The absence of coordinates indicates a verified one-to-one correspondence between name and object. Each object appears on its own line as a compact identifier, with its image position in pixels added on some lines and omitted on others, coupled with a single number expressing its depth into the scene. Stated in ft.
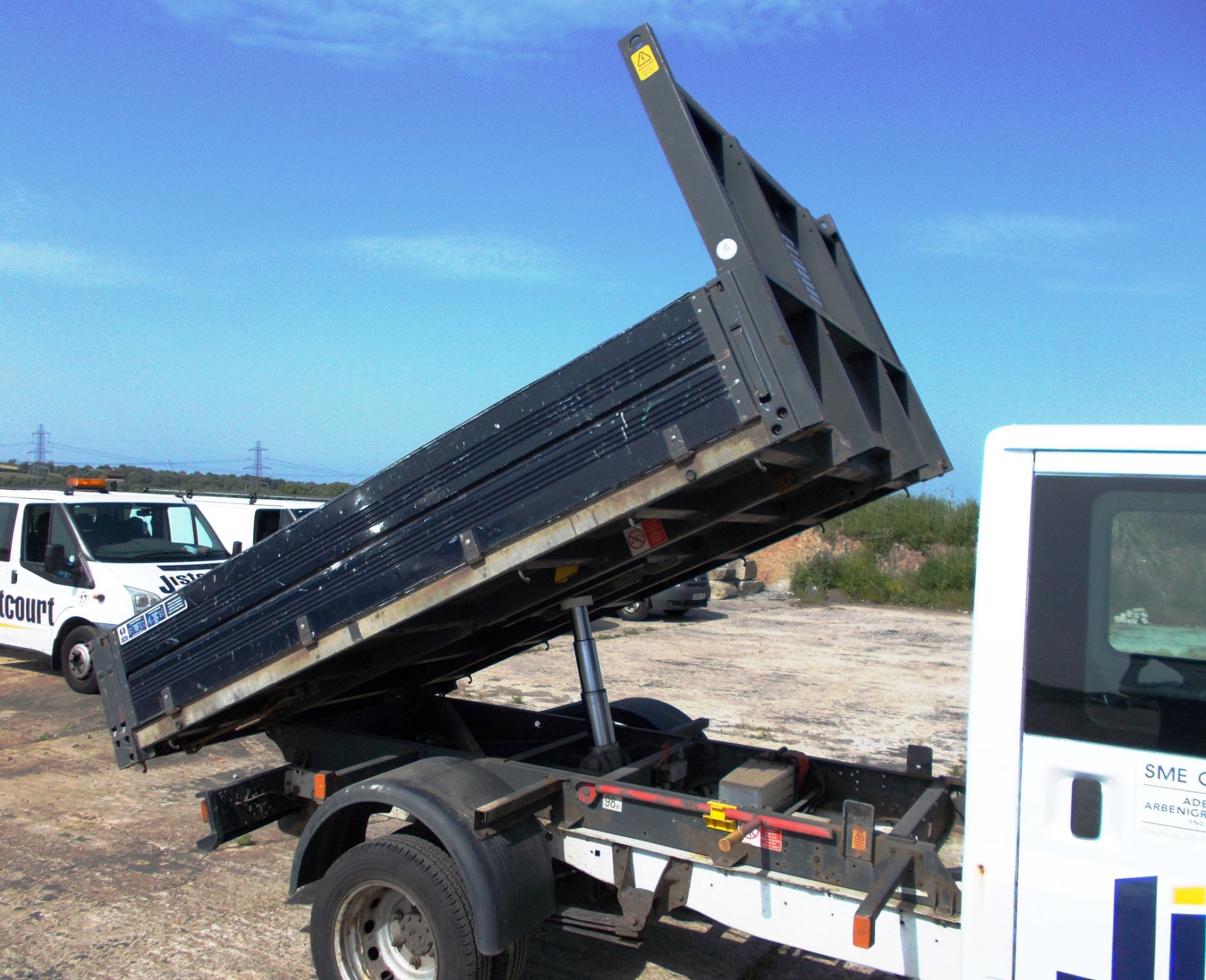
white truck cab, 8.04
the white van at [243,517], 42.91
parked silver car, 53.36
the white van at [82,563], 32.81
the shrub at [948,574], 68.85
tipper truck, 9.51
